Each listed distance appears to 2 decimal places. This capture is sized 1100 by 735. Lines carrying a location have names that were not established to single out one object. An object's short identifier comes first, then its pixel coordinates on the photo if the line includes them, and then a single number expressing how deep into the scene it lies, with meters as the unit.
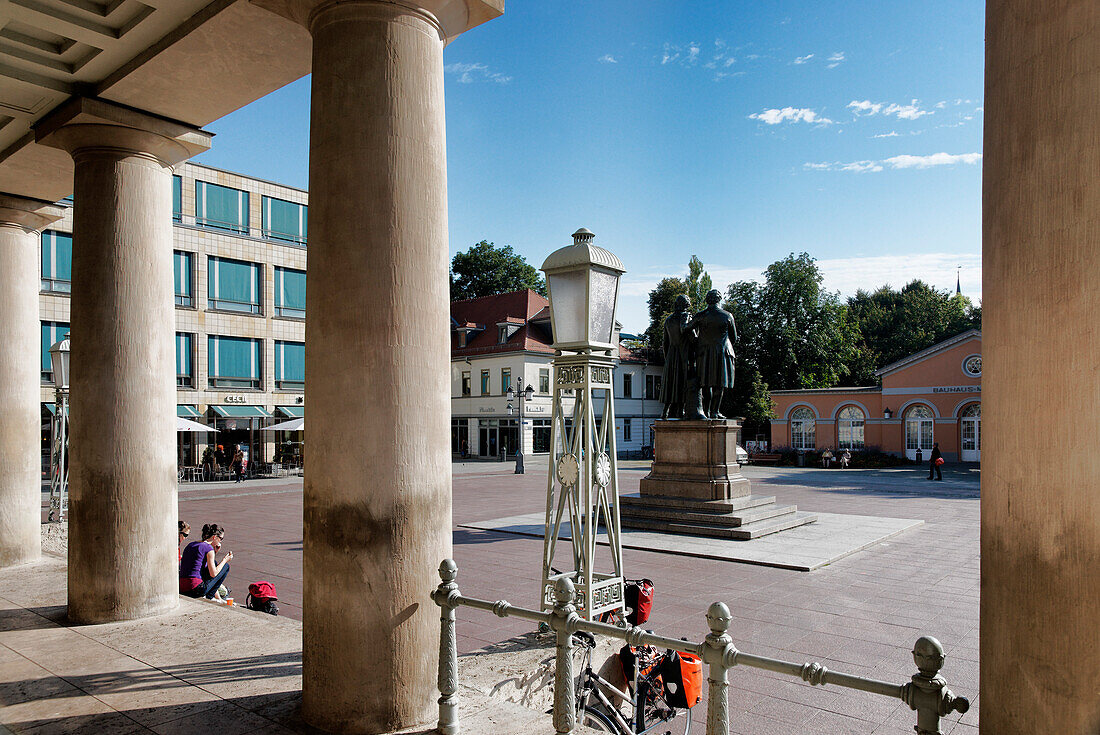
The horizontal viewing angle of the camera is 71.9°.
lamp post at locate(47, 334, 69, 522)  14.05
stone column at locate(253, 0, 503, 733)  3.76
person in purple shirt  7.51
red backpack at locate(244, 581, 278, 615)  7.23
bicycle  4.02
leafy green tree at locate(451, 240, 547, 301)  59.91
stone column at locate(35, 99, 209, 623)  6.05
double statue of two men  14.57
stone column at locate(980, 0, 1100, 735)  2.17
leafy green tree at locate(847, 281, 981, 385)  56.56
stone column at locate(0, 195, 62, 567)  8.41
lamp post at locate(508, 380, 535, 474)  32.41
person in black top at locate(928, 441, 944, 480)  28.19
